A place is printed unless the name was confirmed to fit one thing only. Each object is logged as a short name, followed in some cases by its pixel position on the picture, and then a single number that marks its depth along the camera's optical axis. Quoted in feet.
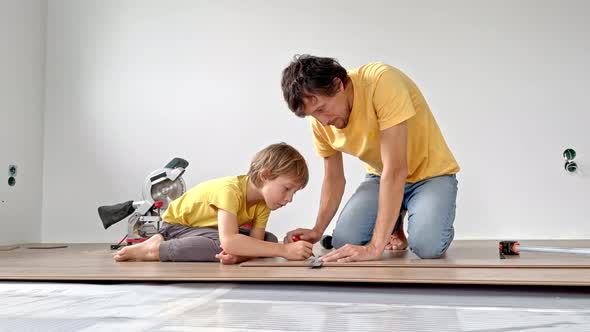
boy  6.83
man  6.29
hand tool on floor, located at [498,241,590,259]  7.25
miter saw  11.12
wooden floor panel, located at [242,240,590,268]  5.89
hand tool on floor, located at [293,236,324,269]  5.93
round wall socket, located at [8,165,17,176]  13.02
